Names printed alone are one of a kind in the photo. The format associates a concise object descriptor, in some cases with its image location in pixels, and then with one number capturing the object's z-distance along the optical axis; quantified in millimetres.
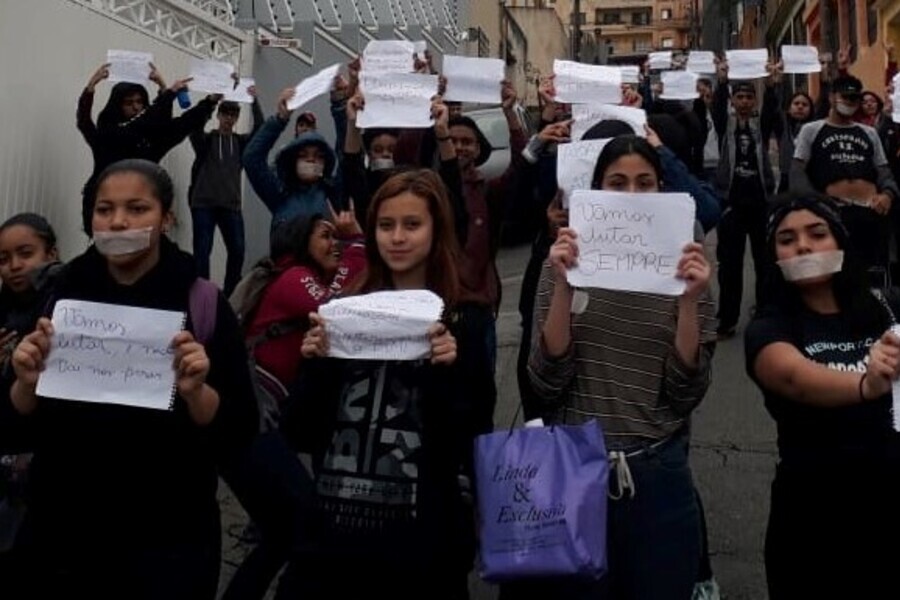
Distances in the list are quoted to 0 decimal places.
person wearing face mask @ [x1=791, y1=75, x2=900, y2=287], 6848
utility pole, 43750
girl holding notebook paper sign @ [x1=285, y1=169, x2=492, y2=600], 3008
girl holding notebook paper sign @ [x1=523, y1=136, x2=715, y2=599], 3182
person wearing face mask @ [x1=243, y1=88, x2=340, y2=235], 6207
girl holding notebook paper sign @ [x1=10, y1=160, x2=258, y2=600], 2859
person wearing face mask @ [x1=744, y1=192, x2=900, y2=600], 3123
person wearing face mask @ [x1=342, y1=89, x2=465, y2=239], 4941
